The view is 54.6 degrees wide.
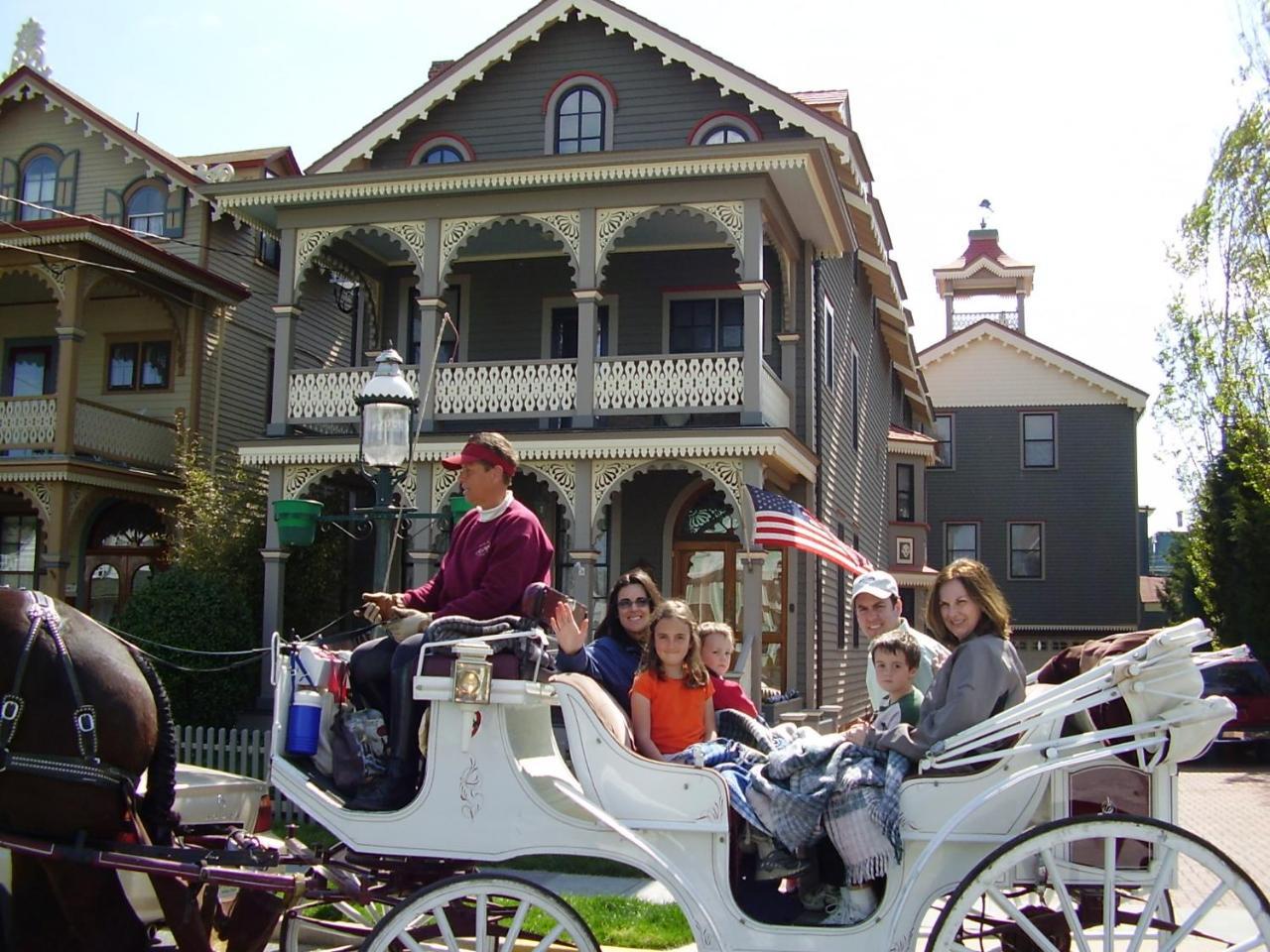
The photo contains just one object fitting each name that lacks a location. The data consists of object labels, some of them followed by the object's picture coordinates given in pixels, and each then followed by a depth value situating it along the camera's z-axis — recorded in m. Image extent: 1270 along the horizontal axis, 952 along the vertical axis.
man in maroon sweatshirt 4.99
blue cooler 5.07
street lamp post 10.31
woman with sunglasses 5.77
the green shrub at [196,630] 15.88
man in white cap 6.68
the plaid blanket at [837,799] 4.63
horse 4.75
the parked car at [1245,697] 19.05
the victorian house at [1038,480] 36.00
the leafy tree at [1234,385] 22.14
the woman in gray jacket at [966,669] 4.75
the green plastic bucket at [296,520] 10.05
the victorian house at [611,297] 15.27
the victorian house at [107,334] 20.06
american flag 12.80
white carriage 4.35
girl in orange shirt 5.36
